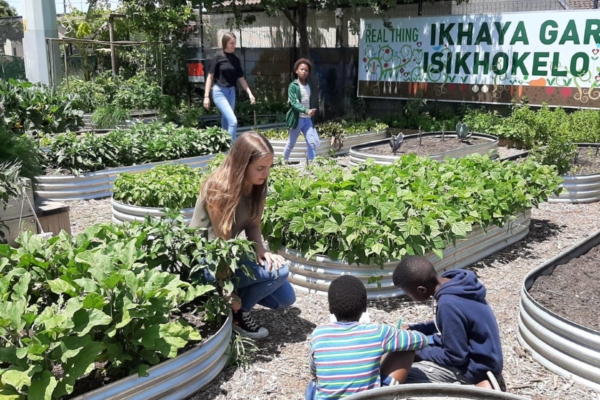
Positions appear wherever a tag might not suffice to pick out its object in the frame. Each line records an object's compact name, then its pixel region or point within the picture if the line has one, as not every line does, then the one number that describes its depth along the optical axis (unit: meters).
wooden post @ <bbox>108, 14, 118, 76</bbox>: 15.56
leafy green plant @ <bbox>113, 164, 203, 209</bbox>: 6.34
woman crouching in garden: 3.84
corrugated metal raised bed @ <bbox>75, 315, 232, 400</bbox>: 3.05
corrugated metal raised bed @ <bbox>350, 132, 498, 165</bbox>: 9.59
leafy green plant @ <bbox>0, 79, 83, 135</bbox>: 9.88
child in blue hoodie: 3.15
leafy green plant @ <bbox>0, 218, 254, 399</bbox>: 2.77
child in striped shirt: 2.88
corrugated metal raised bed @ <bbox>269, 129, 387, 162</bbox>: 10.60
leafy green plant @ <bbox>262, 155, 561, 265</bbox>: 4.68
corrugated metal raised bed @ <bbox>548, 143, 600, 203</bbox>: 8.02
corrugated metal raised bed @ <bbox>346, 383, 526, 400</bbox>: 2.68
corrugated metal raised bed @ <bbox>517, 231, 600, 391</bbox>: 3.63
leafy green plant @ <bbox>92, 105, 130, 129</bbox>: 11.58
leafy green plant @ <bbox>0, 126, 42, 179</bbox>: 5.24
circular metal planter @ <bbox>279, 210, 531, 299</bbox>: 4.81
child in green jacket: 8.99
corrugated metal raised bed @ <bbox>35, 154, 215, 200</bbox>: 7.92
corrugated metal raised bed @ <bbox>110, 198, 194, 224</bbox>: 6.40
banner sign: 11.68
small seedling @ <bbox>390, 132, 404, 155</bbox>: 9.78
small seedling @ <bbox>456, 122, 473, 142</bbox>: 10.69
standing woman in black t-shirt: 9.46
